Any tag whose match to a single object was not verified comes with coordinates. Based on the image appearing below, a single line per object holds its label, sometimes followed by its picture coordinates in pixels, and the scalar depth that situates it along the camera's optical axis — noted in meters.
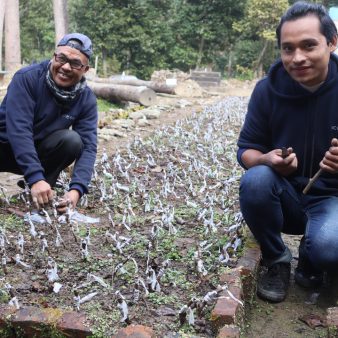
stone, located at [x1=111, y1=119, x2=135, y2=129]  7.67
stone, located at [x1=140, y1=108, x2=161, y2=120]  9.18
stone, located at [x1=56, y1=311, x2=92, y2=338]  1.97
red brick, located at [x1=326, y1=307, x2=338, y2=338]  2.04
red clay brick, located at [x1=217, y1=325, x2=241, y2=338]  1.93
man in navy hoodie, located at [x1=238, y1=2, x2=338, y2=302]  2.41
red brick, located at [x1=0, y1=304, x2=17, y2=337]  2.01
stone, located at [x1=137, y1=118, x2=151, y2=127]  8.10
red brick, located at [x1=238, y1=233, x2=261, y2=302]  2.46
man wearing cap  3.24
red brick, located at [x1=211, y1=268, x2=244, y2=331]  2.05
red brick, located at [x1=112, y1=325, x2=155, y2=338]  1.86
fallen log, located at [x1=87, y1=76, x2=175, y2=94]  15.84
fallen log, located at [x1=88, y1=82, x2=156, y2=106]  11.77
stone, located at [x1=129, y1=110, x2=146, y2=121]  8.84
